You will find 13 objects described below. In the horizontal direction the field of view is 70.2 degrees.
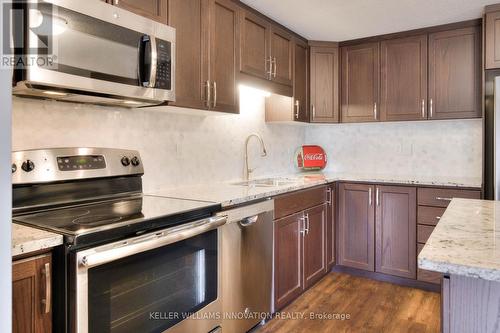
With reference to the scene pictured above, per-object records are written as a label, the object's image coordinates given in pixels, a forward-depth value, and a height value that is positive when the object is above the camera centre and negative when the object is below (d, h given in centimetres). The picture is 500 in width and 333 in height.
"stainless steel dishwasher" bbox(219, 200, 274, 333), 187 -58
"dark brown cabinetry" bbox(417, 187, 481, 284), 275 -36
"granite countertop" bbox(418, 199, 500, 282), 80 -22
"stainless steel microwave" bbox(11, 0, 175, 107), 125 +44
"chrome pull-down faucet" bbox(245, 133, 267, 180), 301 -1
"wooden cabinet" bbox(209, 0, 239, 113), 216 +69
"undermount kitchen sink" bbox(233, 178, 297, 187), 269 -15
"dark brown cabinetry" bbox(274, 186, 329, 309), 234 -57
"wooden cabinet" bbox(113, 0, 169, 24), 165 +75
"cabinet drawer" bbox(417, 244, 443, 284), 279 -90
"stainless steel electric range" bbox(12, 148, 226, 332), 114 -29
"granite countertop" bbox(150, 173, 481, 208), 198 -16
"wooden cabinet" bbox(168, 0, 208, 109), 191 +63
